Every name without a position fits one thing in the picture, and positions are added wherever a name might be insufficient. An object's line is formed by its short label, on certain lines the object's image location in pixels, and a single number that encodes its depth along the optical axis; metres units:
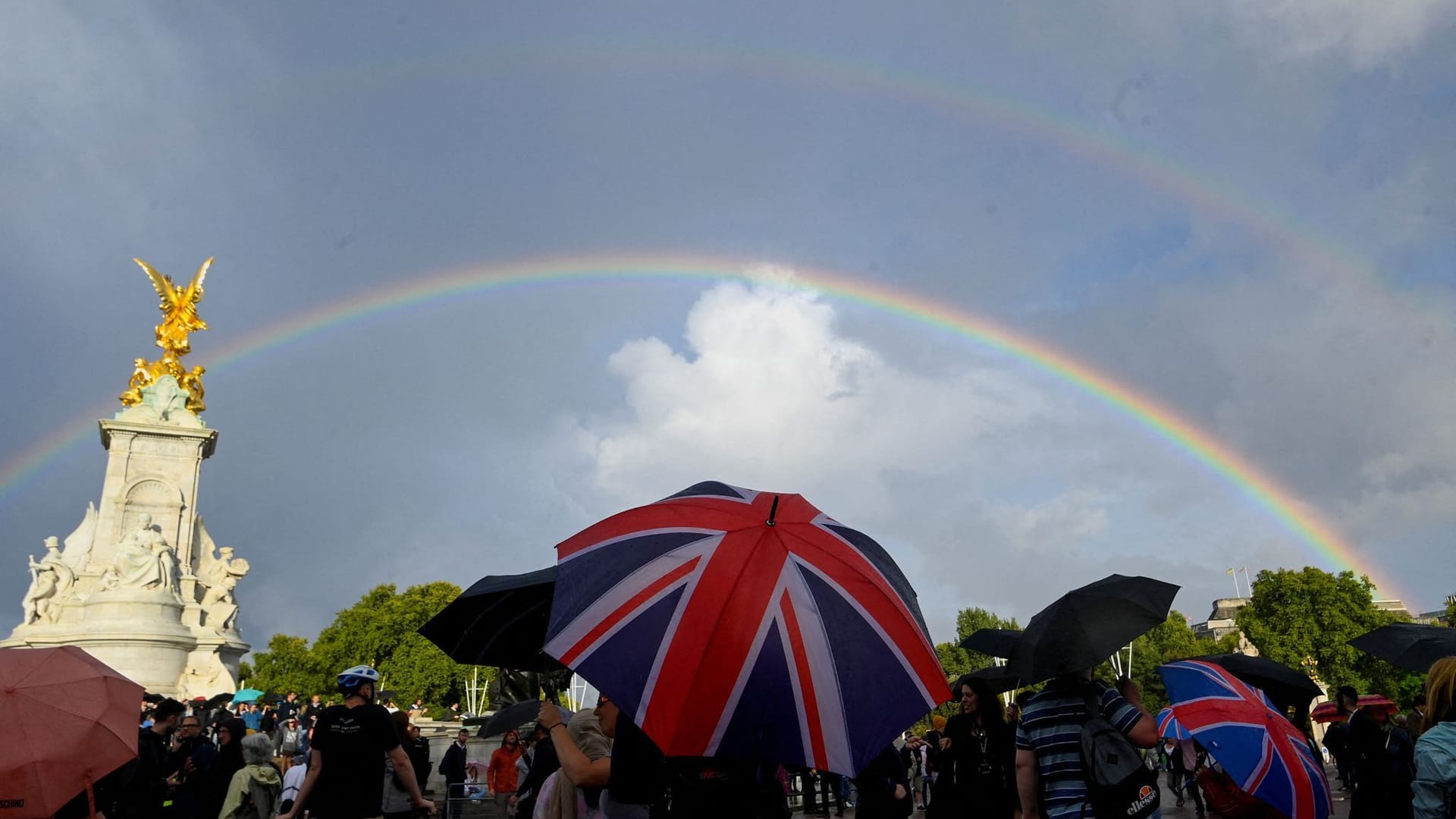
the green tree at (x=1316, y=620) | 59.06
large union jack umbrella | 3.29
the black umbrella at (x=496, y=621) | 6.64
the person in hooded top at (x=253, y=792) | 8.58
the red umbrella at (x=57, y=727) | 4.90
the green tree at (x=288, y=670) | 83.69
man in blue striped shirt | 5.05
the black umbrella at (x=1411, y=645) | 8.70
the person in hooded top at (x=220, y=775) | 9.17
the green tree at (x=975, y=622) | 97.81
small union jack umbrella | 5.80
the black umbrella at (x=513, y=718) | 12.52
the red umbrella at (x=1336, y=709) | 7.79
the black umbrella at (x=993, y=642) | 9.79
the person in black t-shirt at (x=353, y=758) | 6.47
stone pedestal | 38.50
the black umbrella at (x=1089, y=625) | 5.03
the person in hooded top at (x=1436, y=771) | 3.64
